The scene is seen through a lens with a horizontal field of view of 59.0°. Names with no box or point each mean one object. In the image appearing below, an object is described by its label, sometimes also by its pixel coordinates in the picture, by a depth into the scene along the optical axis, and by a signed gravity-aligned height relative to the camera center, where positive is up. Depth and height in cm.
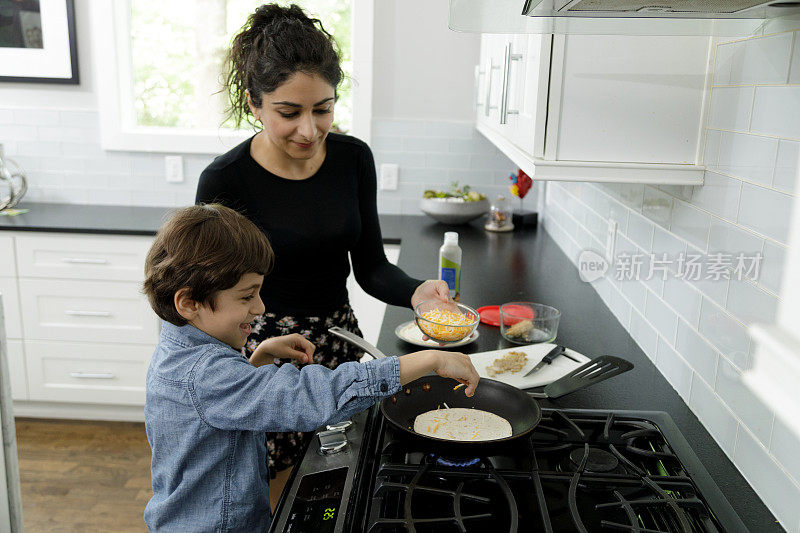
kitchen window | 335 +16
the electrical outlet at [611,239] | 200 -36
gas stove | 97 -56
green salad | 329 -41
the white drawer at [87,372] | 318 -123
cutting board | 156 -59
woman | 161 -22
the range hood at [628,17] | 105 +15
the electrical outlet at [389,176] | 346 -35
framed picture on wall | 332 +24
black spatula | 142 -53
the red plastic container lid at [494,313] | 188 -57
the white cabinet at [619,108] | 143 +0
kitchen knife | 163 -56
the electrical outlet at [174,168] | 346 -34
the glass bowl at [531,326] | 179 -55
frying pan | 129 -55
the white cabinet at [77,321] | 307 -99
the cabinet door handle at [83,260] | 307 -70
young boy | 108 -42
